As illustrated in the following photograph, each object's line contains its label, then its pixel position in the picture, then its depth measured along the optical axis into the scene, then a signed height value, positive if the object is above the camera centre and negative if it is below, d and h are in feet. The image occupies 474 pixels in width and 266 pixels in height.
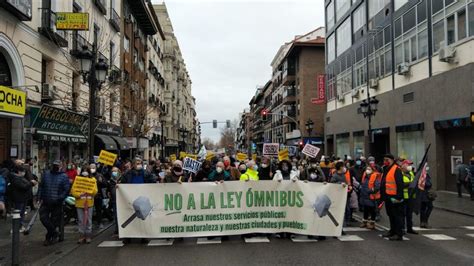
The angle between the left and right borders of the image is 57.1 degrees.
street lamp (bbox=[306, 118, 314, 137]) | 123.42 +7.14
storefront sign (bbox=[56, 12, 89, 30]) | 56.29 +16.95
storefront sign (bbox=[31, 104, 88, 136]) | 54.08 +4.24
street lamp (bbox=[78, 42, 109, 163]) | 40.70 +7.74
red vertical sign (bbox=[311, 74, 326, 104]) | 149.18 +20.12
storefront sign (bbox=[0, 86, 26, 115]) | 40.86 +5.01
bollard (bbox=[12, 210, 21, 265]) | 23.82 -4.65
